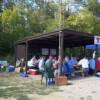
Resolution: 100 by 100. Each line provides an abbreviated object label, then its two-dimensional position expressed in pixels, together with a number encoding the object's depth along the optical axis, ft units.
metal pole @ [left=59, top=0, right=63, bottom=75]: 24.28
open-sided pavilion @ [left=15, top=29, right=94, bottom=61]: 26.11
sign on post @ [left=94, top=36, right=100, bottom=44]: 22.82
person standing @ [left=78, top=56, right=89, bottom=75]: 26.72
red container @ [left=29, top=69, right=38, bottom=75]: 29.25
